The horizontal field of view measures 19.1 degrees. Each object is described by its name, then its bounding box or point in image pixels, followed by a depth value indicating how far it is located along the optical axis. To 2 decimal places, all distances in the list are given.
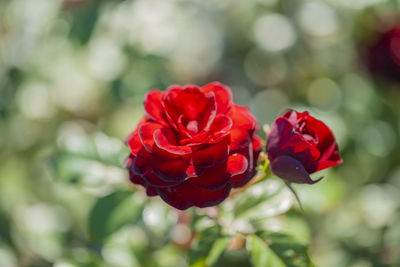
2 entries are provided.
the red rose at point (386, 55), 0.78
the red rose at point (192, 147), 0.55
